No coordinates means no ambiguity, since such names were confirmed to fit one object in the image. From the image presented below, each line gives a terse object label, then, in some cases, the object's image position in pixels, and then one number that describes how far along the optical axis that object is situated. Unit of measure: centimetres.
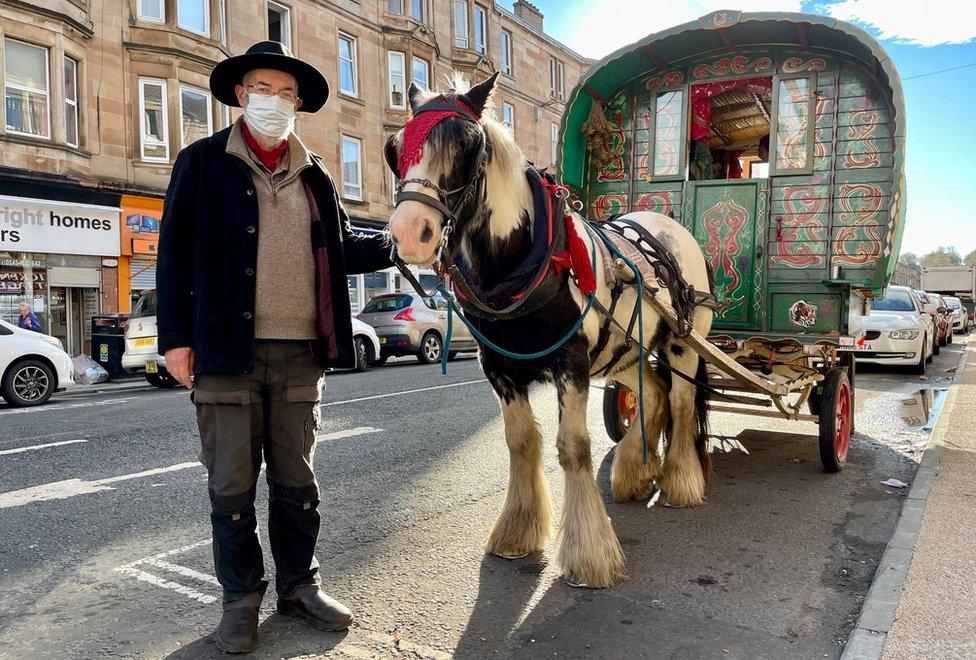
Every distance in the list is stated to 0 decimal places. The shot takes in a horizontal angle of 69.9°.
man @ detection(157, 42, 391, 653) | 270
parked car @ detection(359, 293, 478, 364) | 1531
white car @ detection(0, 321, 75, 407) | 999
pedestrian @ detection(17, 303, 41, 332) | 1386
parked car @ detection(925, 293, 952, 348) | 2020
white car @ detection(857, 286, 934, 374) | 1235
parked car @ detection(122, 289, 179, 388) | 1236
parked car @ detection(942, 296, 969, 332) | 2818
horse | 273
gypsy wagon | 530
